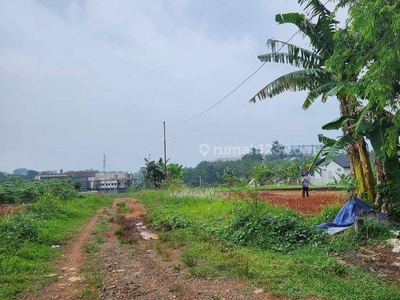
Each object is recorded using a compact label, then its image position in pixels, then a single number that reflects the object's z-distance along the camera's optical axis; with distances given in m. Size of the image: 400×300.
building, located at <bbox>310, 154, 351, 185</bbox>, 46.91
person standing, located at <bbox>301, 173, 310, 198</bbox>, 18.93
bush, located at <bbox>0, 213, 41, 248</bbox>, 7.89
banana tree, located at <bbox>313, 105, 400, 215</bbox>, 7.76
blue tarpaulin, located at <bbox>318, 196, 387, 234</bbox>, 8.45
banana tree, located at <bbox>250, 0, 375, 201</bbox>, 9.41
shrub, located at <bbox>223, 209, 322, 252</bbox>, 7.31
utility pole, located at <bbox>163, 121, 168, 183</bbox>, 31.48
